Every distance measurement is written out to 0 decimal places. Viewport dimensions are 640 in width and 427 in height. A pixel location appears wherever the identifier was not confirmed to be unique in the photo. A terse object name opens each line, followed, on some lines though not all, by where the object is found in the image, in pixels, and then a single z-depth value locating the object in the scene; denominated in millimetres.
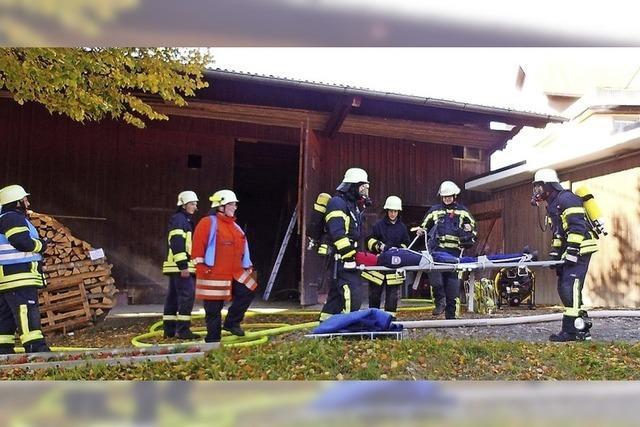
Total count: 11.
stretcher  6578
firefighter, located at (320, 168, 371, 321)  5707
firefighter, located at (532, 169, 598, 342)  5547
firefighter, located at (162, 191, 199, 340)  6430
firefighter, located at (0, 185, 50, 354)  5191
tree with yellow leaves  5566
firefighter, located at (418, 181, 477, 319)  7633
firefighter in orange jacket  5555
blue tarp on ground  5293
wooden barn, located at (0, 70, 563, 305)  9922
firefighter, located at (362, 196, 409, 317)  6801
